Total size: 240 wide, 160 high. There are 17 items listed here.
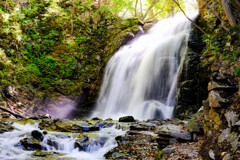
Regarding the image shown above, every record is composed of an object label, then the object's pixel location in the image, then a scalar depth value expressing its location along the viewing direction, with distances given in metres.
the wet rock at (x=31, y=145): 6.86
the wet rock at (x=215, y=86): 4.72
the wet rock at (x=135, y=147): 5.97
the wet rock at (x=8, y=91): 11.99
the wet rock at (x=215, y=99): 4.49
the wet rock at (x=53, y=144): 7.31
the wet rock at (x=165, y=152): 4.90
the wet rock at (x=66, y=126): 9.10
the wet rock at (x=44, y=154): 6.32
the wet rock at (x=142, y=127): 8.56
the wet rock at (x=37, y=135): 7.45
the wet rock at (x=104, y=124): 9.78
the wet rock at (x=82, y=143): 7.25
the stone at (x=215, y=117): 4.51
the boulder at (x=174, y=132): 5.63
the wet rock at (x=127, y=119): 10.73
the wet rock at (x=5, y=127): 7.91
